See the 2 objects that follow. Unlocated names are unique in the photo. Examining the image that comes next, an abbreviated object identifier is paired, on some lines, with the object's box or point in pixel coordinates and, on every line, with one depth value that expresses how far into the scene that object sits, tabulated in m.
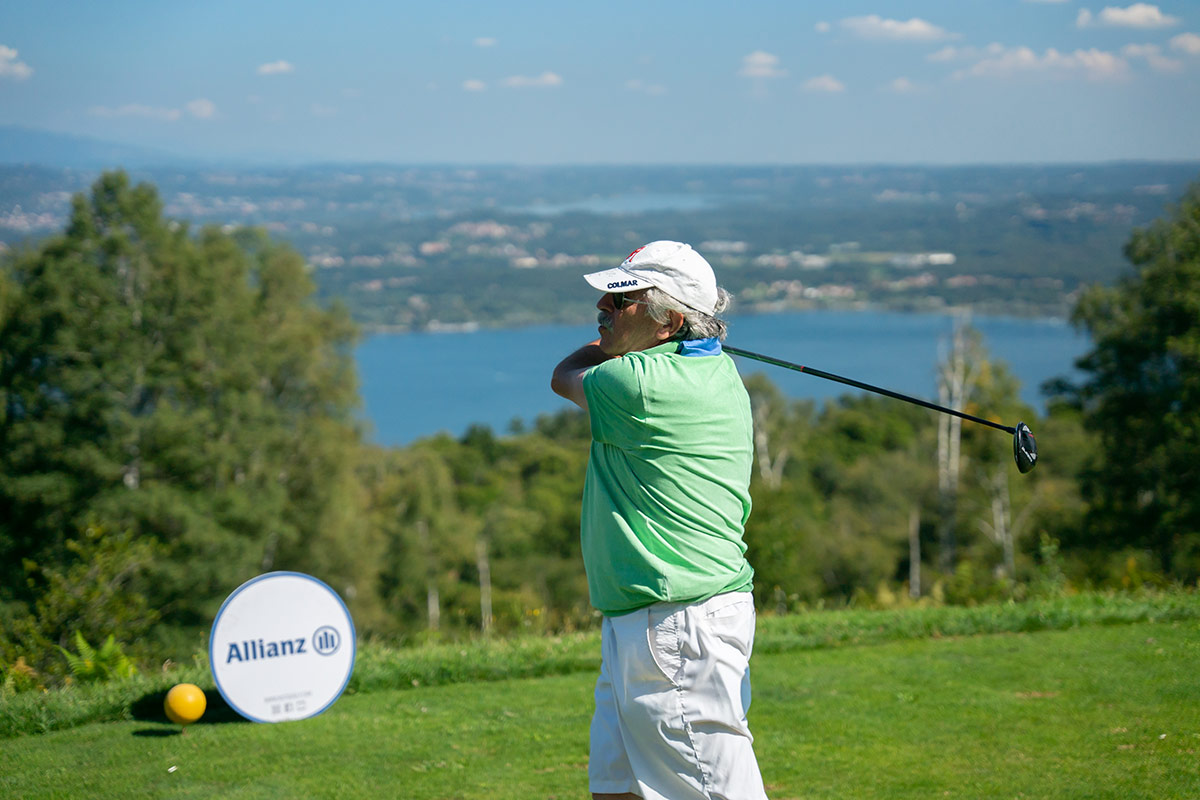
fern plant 6.18
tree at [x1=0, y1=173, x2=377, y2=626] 26.62
